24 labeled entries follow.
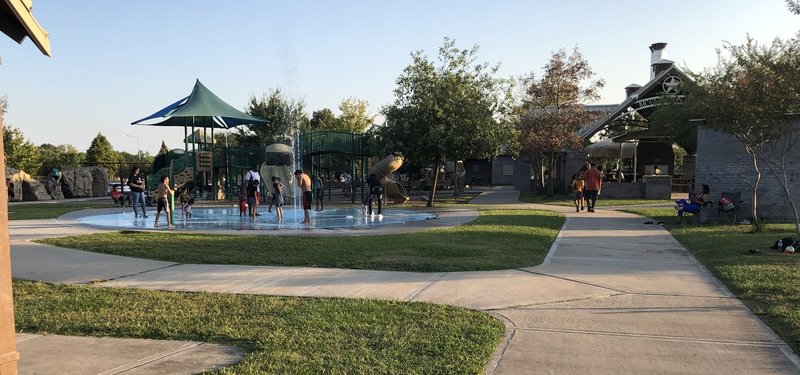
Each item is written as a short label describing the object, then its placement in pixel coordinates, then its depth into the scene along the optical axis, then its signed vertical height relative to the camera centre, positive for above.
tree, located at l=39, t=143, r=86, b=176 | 48.06 +2.28
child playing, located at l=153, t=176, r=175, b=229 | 14.95 -0.29
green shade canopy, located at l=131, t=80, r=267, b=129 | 28.12 +3.62
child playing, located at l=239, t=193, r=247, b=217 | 17.81 -0.79
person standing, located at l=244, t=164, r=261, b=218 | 17.00 -0.23
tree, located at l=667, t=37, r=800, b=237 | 10.29 +1.47
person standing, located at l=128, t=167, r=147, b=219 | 17.51 -0.07
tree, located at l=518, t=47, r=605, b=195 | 27.16 +3.32
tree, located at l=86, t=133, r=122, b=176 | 62.03 +3.65
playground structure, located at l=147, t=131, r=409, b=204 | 26.42 +1.02
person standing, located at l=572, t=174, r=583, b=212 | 20.13 -0.54
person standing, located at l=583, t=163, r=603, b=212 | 19.61 -0.35
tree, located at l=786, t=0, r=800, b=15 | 9.72 +2.92
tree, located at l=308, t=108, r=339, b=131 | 50.51 +6.20
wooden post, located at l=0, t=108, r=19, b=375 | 2.96 -0.69
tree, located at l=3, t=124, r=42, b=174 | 37.50 +2.34
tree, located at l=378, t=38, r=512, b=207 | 21.75 +2.51
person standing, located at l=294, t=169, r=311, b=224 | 15.40 -0.24
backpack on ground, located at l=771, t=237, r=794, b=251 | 9.64 -1.27
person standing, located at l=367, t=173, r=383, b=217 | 17.86 -0.29
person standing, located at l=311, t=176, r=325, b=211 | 21.27 -0.52
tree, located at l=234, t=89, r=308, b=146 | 49.84 +5.75
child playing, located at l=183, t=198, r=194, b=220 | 17.66 -0.97
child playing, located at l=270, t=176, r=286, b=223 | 16.14 -0.44
